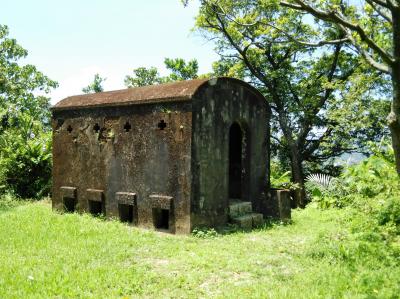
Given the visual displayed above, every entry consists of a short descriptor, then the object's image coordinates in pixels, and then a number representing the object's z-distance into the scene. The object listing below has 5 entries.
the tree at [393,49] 5.76
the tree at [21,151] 12.88
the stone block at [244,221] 8.27
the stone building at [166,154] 7.72
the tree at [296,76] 16.14
